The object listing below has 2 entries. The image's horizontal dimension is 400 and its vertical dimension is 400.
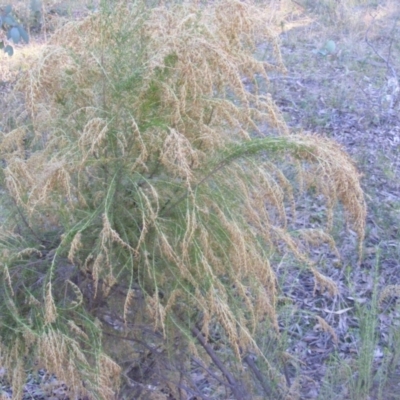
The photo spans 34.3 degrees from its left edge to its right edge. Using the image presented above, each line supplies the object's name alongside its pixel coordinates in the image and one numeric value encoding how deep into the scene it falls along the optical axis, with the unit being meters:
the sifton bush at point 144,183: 2.64
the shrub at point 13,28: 3.71
